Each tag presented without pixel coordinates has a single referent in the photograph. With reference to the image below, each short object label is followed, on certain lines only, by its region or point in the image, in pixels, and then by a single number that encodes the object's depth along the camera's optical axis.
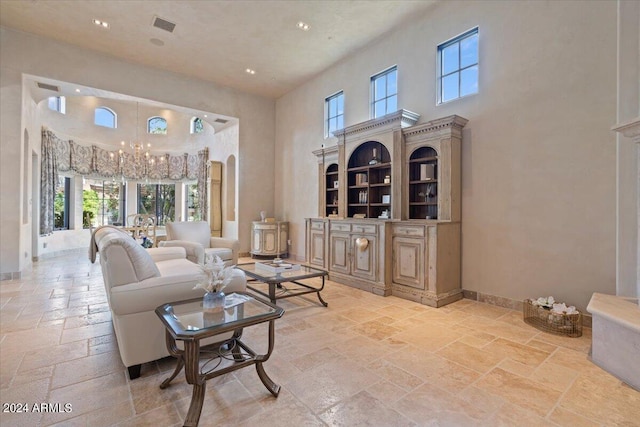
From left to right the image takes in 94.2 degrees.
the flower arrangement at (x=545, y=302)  3.09
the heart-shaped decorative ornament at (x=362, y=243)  4.43
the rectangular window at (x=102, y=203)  9.03
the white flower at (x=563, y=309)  2.93
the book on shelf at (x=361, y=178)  5.16
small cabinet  6.93
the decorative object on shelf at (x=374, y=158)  4.88
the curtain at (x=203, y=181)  8.85
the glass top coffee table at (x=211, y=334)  1.63
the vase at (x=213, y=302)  1.94
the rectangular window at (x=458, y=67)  4.00
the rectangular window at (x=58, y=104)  8.09
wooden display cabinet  3.83
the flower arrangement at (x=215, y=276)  1.96
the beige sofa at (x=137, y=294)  2.07
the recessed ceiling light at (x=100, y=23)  4.69
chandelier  9.60
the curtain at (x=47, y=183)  6.82
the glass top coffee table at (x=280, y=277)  3.52
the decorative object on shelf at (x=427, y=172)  4.19
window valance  8.09
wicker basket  2.85
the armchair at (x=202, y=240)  5.18
